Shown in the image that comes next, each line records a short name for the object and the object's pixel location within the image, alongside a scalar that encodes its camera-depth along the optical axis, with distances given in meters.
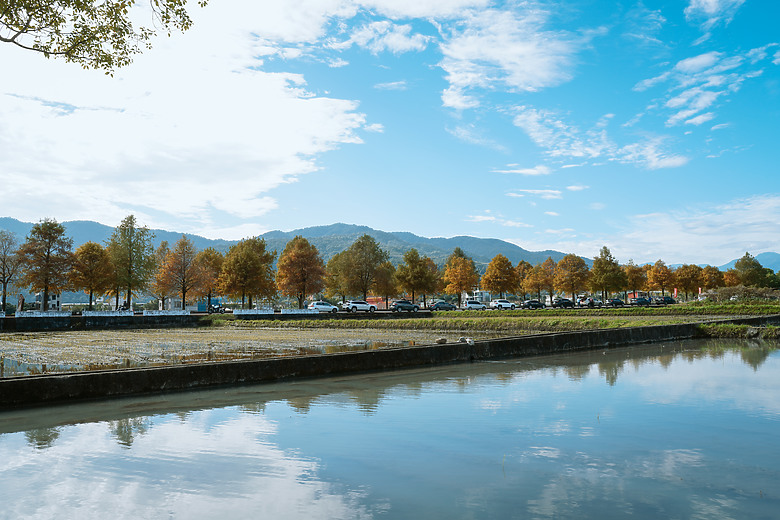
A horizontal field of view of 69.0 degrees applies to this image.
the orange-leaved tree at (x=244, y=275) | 69.75
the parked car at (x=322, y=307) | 65.50
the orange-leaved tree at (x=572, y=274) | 88.81
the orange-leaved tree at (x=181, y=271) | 69.38
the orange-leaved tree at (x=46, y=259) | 54.72
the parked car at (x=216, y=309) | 70.74
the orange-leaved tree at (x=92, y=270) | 61.22
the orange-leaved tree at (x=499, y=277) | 87.31
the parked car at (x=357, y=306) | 67.31
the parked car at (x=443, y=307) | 75.31
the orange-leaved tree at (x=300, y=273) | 73.68
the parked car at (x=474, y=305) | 72.39
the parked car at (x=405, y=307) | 66.81
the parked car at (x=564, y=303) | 73.69
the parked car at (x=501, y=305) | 69.19
